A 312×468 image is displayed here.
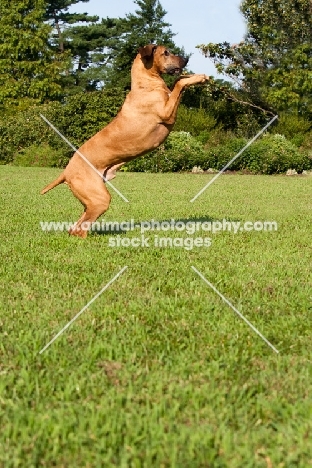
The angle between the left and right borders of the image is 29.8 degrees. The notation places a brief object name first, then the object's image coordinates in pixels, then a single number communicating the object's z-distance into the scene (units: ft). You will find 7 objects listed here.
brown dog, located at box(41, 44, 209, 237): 19.74
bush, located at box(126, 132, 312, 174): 76.69
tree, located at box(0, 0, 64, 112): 141.22
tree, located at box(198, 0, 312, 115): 104.22
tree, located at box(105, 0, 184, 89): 133.18
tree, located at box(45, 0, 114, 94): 155.75
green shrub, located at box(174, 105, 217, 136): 88.12
